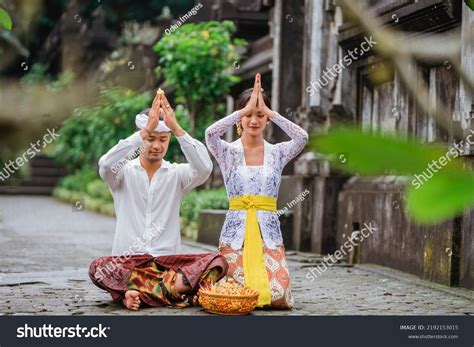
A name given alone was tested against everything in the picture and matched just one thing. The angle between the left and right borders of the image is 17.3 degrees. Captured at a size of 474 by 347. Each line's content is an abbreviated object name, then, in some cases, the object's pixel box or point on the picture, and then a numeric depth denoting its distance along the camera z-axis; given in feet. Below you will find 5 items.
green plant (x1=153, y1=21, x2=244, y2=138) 65.78
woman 27.59
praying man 26.82
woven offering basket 25.54
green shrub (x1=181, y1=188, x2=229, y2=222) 58.48
